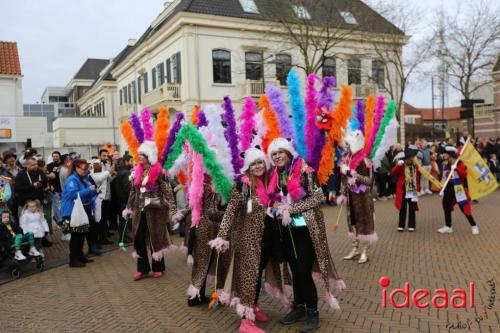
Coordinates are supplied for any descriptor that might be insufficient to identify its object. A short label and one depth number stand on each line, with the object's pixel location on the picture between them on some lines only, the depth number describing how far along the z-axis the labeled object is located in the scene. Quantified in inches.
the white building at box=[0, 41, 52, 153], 1005.8
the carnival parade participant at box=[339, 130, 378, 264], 272.8
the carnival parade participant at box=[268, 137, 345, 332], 176.4
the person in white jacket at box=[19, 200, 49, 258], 295.1
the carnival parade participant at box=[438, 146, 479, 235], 358.3
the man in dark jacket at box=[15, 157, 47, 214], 320.5
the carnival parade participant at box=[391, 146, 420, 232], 381.4
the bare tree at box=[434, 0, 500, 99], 1061.1
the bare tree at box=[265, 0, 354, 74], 756.6
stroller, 282.4
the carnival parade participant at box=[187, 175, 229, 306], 208.7
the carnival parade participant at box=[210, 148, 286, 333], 177.3
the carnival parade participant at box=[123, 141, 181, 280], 259.0
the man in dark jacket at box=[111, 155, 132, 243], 382.3
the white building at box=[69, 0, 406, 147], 964.6
